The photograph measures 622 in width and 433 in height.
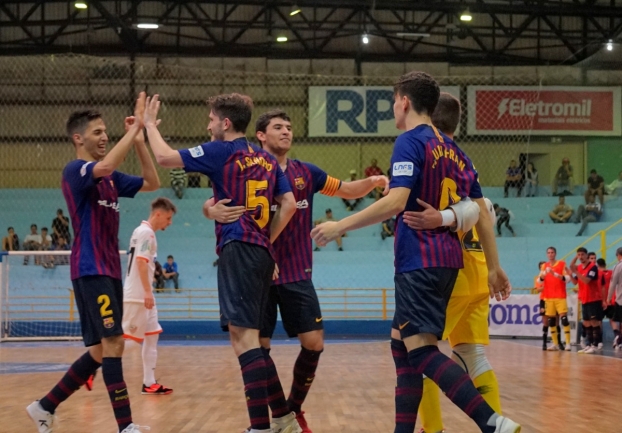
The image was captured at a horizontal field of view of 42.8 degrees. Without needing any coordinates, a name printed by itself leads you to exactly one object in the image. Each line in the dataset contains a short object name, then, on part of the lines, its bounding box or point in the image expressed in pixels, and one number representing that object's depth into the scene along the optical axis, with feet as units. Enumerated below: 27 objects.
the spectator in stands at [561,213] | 74.84
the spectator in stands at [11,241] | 66.90
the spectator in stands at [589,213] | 72.64
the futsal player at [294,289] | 17.70
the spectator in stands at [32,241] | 66.95
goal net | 56.24
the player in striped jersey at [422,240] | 12.43
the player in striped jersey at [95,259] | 16.34
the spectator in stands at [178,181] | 74.02
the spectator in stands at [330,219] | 72.64
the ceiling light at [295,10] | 83.22
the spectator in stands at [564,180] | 77.37
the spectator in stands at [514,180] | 76.02
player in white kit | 26.14
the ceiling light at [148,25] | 74.00
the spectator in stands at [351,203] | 75.25
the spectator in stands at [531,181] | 75.51
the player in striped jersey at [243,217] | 14.80
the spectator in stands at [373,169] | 79.71
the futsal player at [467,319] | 14.03
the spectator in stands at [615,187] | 69.46
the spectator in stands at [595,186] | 72.82
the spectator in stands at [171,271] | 66.92
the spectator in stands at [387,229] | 74.02
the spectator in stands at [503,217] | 73.05
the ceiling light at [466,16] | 81.65
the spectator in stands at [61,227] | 66.90
